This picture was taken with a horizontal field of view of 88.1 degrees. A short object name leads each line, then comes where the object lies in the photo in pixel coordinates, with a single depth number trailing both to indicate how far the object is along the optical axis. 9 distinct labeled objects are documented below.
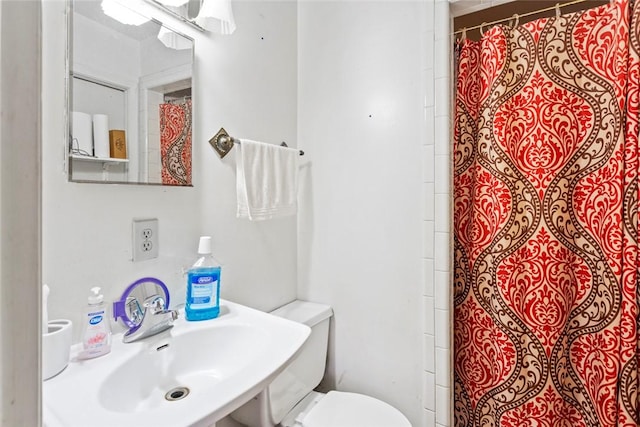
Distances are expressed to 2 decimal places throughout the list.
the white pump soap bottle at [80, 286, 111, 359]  0.75
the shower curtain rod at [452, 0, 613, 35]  1.10
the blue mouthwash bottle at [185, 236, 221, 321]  0.96
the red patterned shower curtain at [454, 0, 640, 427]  0.98
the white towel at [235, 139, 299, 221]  1.17
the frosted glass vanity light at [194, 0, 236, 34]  1.06
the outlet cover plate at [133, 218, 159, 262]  0.92
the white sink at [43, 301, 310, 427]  0.56
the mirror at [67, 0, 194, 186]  0.80
